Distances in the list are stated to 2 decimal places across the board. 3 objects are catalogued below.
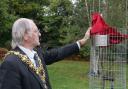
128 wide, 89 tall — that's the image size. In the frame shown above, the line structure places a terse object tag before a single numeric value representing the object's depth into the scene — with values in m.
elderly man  2.03
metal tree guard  3.32
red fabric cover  2.87
